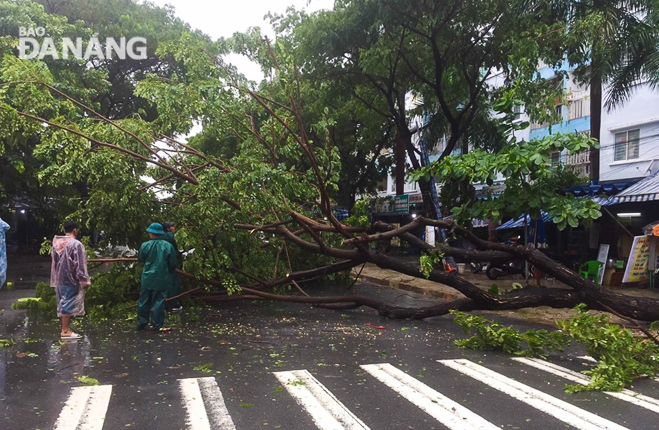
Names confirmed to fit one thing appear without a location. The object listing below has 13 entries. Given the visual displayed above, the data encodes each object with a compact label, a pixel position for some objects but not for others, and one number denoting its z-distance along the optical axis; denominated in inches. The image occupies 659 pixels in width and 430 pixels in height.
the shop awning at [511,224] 753.4
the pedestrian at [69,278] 294.7
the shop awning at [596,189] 584.7
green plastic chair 567.5
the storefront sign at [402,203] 877.2
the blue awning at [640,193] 501.0
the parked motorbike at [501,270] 664.4
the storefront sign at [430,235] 719.1
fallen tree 341.4
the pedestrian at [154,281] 315.6
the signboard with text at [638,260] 497.7
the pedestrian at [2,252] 242.6
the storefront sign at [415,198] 1236.8
